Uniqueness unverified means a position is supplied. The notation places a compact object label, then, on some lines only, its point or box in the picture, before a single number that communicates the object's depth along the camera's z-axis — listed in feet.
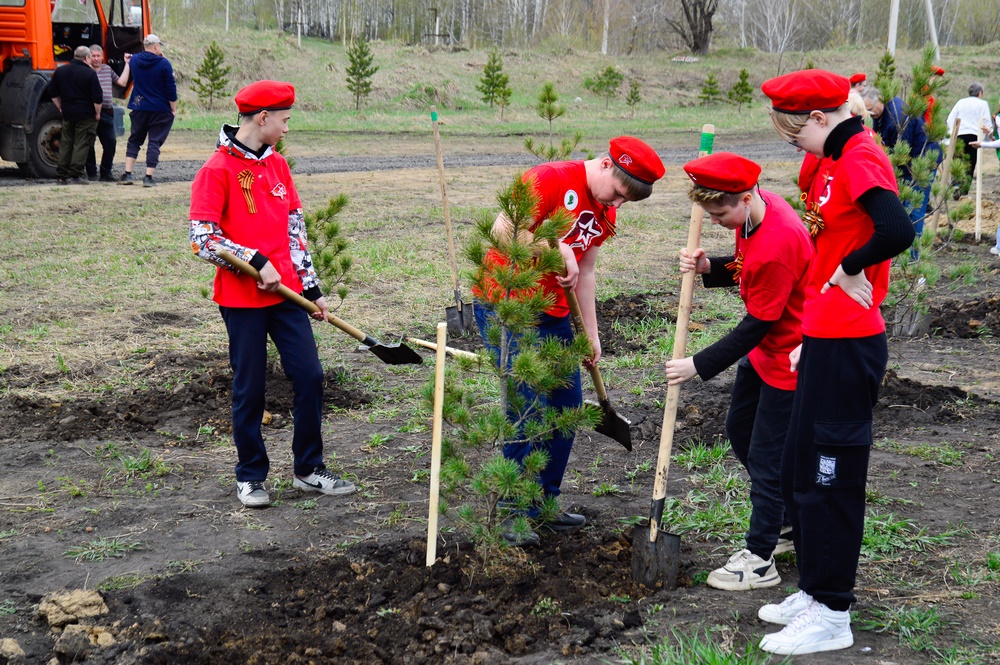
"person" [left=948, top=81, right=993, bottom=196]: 39.34
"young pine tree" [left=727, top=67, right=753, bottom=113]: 101.86
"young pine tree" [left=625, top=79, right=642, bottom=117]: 105.29
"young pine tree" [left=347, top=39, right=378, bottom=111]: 93.09
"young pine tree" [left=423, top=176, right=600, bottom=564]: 10.98
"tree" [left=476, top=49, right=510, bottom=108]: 96.43
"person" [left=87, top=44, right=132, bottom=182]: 44.04
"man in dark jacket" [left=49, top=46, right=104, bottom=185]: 42.32
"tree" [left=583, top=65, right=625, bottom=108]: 109.50
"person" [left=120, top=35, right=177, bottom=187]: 43.42
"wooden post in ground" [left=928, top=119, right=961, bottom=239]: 24.33
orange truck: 43.37
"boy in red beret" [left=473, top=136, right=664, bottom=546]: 11.70
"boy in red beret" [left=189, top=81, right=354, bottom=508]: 13.52
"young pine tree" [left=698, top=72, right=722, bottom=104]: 117.76
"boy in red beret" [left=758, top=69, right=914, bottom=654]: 9.24
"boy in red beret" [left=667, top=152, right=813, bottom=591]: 10.48
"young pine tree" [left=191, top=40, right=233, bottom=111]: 86.28
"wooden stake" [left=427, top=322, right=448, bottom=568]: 11.50
